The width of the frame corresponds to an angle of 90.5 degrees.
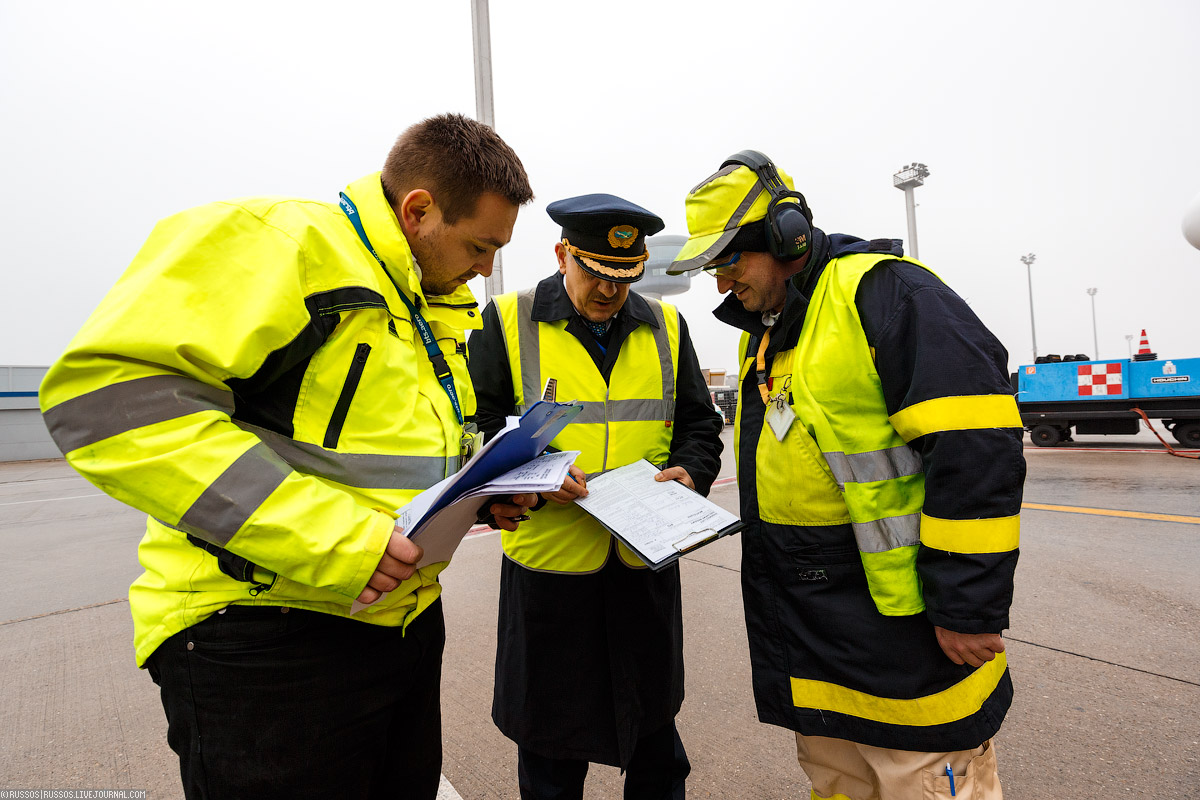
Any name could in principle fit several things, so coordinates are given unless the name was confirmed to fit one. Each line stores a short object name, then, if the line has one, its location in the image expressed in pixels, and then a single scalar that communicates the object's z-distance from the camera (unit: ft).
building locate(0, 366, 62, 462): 61.36
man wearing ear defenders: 4.20
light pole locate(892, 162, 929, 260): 62.03
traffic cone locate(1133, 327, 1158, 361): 33.50
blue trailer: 30.76
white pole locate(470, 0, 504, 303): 21.15
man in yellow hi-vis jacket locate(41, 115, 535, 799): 2.98
